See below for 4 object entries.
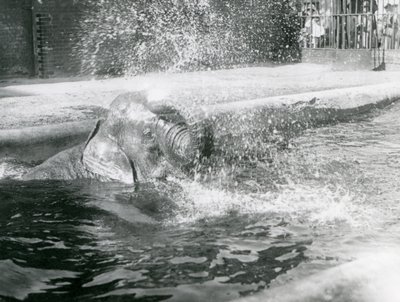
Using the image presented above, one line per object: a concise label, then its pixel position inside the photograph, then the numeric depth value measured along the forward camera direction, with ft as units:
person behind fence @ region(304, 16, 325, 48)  59.62
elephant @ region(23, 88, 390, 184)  16.87
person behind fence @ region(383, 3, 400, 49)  52.39
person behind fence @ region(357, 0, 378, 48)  53.67
